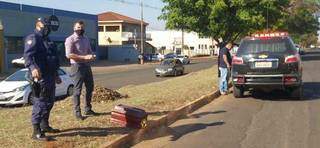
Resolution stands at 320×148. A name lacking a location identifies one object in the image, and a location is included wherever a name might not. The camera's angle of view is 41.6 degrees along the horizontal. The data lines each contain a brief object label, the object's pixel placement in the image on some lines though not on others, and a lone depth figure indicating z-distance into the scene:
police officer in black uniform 5.86
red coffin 6.93
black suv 10.69
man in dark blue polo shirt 12.18
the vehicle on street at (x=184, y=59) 46.36
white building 88.35
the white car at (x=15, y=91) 12.36
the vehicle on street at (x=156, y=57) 59.56
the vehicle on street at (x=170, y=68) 27.79
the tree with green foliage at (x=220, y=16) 27.77
